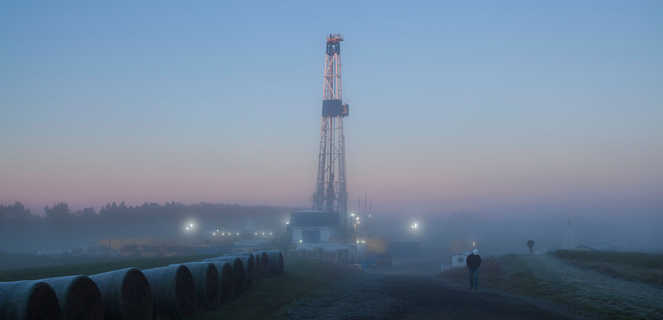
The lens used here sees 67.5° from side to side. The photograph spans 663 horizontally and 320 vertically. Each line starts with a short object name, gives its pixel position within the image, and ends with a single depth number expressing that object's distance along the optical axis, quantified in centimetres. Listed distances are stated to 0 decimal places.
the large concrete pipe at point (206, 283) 1695
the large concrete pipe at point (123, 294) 1266
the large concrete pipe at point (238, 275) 2078
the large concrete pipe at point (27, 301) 974
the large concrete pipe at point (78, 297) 1083
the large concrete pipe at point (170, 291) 1495
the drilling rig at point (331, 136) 9662
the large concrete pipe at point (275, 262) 2887
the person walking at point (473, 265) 2469
